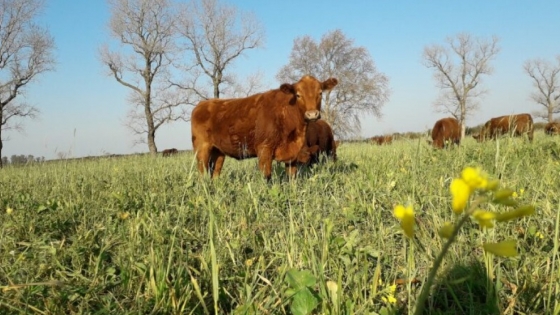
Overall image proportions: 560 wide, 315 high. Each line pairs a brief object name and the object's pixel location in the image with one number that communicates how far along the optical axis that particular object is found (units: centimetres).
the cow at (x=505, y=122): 1722
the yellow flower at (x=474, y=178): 41
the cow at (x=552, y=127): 2183
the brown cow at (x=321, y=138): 951
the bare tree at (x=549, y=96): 6084
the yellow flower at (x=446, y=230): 40
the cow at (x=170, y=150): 3201
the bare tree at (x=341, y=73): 4193
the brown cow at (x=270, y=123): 627
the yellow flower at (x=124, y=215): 287
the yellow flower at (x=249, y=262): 191
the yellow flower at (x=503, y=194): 43
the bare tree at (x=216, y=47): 3641
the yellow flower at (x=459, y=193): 41
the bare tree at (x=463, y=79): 5288
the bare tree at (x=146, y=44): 3234
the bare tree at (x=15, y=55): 2652
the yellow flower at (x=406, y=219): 42
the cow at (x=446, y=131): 1349
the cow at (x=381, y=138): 2701
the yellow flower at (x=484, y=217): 39
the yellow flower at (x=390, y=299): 154
